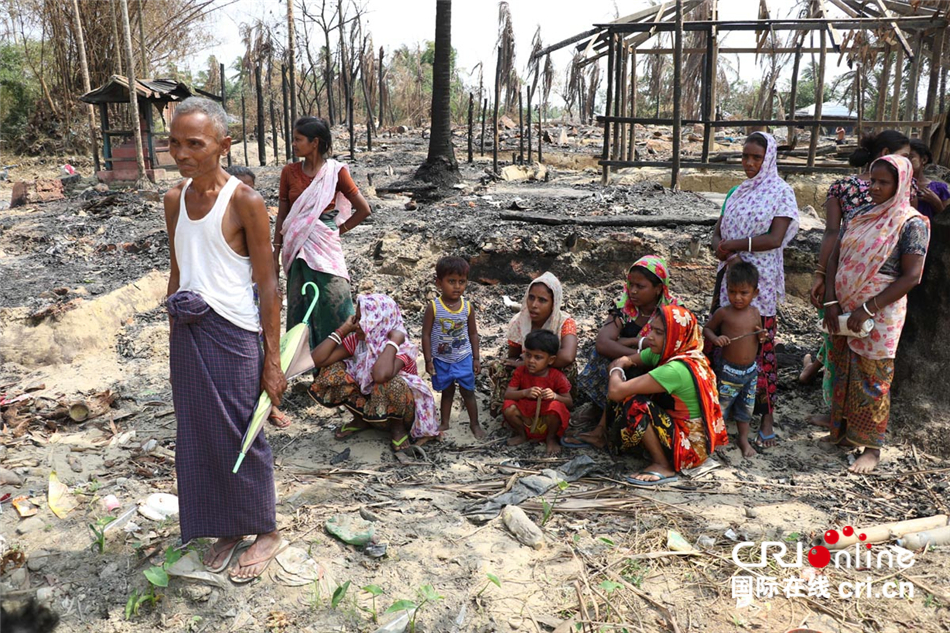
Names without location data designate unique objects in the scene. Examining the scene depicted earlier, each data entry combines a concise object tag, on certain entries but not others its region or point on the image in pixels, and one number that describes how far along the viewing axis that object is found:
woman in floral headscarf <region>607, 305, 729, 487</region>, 3.58
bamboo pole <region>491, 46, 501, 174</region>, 14.47
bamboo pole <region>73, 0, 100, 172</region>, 14.55
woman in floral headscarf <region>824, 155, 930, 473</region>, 3.57
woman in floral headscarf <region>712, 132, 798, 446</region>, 4.07
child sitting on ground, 3.96
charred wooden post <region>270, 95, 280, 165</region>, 15.12
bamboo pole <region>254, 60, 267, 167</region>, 14.38
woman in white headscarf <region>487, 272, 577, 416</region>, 4.08
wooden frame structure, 10.31
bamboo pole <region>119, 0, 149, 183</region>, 11.70
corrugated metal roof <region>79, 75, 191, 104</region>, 12.66
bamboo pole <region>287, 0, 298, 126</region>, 15.47
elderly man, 2.35
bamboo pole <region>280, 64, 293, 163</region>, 13.75
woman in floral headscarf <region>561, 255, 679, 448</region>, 3.95
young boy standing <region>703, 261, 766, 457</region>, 3.88
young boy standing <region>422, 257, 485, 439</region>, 4.13
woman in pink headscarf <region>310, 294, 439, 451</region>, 3.89
